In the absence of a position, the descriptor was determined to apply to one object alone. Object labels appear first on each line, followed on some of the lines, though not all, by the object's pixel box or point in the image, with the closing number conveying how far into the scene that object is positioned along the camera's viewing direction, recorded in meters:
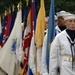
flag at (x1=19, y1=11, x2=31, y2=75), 10.08
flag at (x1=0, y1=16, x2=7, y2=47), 13.26
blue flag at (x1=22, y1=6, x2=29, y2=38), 10.54
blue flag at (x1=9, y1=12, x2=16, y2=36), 12.61
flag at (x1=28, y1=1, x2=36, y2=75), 9.94
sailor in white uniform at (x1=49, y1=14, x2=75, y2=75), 6.62
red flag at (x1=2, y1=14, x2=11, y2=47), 12.55
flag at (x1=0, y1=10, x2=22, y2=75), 11.16
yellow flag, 8.81
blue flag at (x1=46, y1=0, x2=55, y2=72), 7.86
